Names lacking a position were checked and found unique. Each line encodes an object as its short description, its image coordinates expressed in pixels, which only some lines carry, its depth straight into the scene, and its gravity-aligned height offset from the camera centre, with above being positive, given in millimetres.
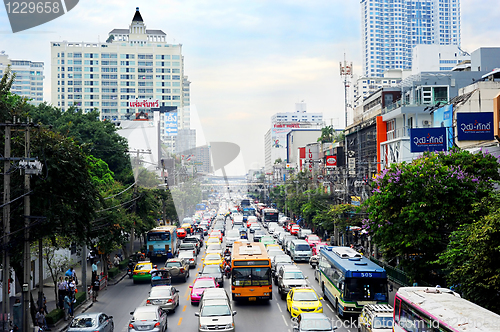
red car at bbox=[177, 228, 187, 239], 59906 -8082
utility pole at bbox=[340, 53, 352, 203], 58056 +18891
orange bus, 24969 -5797
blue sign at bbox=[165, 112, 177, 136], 147500 +14524
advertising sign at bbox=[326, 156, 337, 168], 64938 +778
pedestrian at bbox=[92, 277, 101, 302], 27078 -6826
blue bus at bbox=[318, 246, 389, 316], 21219 -5404
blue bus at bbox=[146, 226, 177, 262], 42281 -6505
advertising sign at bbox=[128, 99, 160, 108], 128500 +18110
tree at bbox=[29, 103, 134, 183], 54219 +4278
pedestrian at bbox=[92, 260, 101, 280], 28695 -6171
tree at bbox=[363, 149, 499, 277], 22828 -1785
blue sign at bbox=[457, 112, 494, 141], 29750 +2331
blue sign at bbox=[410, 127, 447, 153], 34469 +1868
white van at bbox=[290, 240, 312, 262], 41812 -7388
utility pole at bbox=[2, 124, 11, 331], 17047 -1838
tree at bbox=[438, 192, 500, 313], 15734 -3511
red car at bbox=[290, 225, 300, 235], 61438 -8048
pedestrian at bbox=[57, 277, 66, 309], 23641 -6071
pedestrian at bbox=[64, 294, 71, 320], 23003 -6503
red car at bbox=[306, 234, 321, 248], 46306 -7233
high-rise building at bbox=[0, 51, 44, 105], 166512 +42324
